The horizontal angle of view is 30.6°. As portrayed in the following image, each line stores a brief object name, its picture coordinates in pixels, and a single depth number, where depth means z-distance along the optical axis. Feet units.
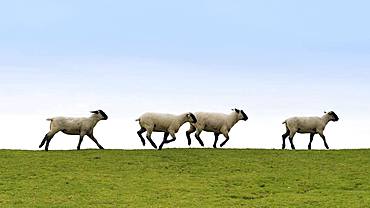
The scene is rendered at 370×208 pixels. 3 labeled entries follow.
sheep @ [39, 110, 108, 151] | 111.65
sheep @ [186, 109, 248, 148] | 119.14
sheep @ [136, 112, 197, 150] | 113.70
